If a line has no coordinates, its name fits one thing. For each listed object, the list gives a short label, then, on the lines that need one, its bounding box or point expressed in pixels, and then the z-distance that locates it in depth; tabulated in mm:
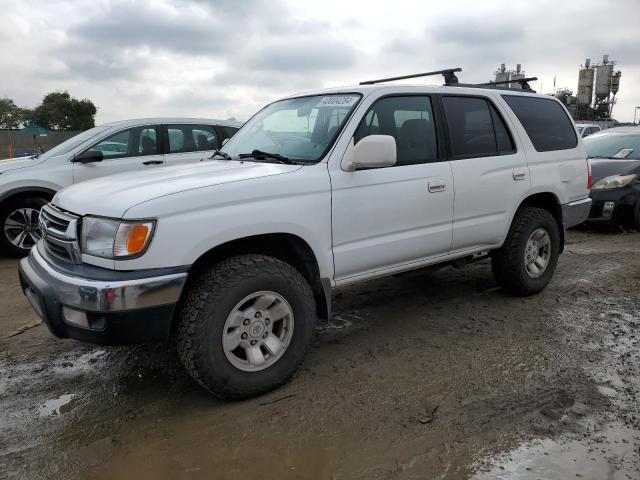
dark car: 7707
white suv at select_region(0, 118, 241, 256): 6410
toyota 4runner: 2684
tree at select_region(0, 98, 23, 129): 56219
